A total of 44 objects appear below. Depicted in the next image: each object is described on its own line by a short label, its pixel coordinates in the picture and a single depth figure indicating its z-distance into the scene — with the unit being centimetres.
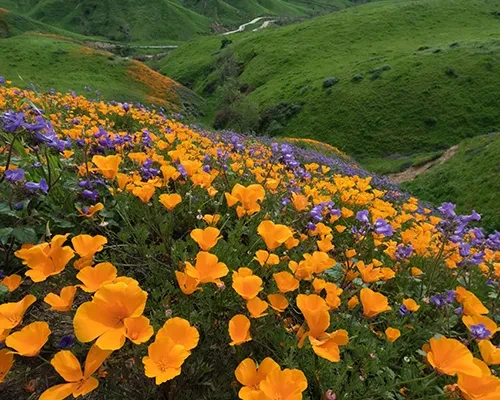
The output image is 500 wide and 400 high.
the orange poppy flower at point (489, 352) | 43
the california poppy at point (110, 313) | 33
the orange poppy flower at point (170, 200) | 55
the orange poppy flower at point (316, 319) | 40
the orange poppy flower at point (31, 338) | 35
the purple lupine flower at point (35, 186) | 57
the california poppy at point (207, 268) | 42
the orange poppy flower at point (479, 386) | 38
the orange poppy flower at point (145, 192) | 57
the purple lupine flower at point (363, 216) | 71
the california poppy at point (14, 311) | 38
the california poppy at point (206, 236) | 48
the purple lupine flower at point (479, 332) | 48
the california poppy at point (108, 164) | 60
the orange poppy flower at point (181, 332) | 37
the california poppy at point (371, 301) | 48
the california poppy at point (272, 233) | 53
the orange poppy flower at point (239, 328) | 39
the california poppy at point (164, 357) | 34
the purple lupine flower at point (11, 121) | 57
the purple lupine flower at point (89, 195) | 66
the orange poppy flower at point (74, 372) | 32
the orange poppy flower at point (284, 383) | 34
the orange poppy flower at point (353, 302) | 53
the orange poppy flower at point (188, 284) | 42
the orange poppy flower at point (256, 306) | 42
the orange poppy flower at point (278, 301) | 45
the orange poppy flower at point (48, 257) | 43
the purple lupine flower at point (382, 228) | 67
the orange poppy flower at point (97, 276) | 39
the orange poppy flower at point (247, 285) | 42
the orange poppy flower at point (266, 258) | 52
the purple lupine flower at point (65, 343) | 42
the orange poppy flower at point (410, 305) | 56
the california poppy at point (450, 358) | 37
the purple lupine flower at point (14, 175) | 56
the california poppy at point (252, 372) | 37
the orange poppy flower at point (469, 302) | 53
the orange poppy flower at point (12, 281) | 47
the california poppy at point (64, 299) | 39
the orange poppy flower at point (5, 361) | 38
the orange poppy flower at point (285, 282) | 46
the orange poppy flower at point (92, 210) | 58
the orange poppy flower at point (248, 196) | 60
